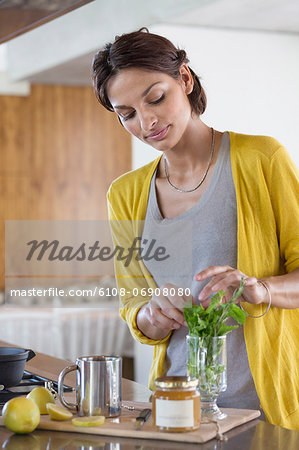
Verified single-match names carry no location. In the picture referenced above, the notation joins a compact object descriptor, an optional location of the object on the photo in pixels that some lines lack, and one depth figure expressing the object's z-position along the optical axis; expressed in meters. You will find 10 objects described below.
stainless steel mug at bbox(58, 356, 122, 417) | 1.92
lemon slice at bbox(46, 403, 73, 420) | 1.92
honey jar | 1.80
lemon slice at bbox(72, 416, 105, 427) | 1.88
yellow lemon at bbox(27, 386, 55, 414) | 1.97
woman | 2.10
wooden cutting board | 1.81
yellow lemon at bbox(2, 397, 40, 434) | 1.86
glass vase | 1.91
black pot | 2.14
